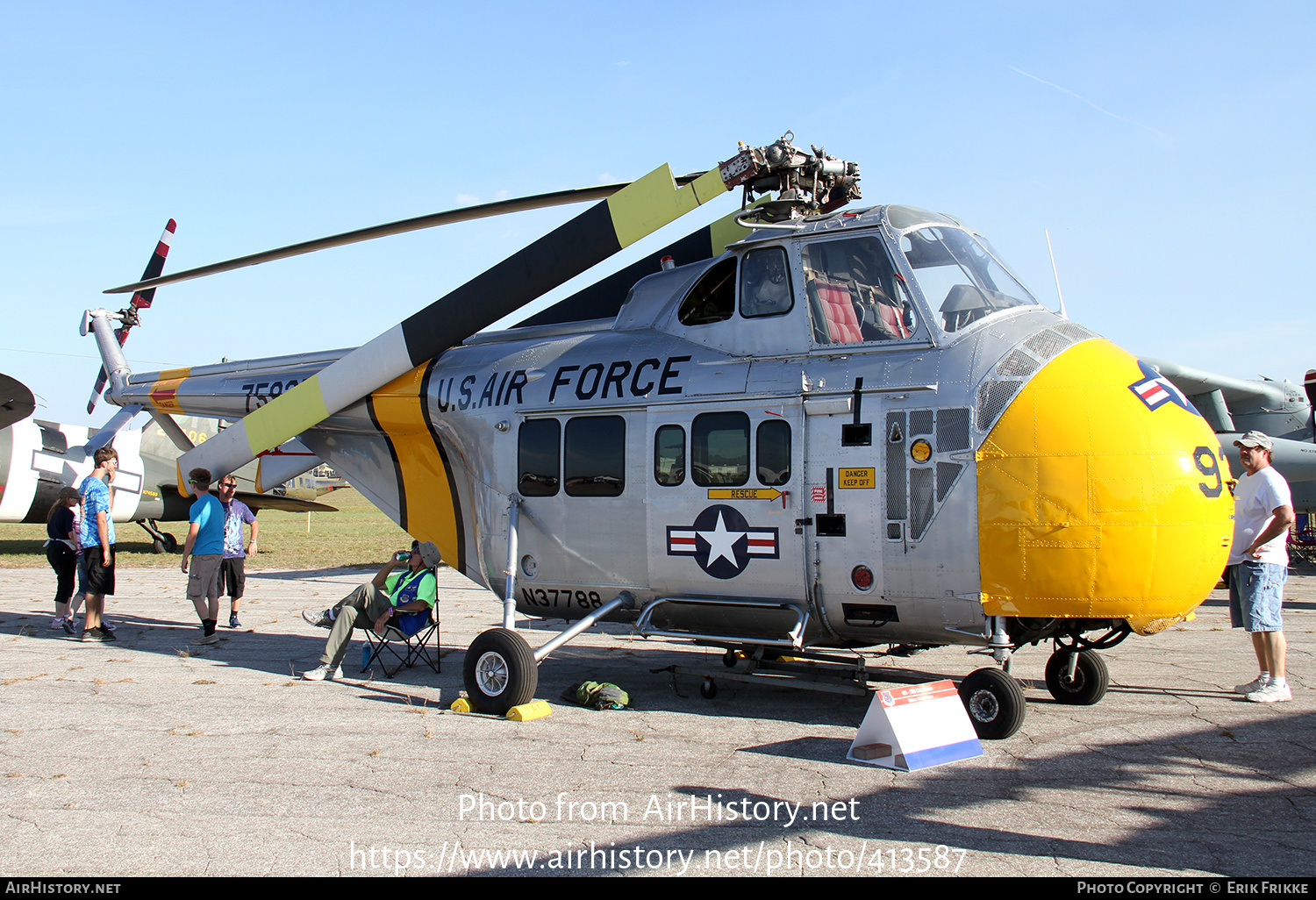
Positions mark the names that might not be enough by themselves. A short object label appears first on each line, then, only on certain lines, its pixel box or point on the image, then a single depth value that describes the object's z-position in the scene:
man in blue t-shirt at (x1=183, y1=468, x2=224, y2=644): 10.48
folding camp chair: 8.99
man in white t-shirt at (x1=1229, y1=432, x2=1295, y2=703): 7.30
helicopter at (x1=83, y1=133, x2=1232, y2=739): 5.97
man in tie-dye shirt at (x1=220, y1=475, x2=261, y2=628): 11.49
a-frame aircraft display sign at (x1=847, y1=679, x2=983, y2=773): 5.73
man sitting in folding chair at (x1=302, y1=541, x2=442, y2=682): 8.68
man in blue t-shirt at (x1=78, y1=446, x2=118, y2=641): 10.44
